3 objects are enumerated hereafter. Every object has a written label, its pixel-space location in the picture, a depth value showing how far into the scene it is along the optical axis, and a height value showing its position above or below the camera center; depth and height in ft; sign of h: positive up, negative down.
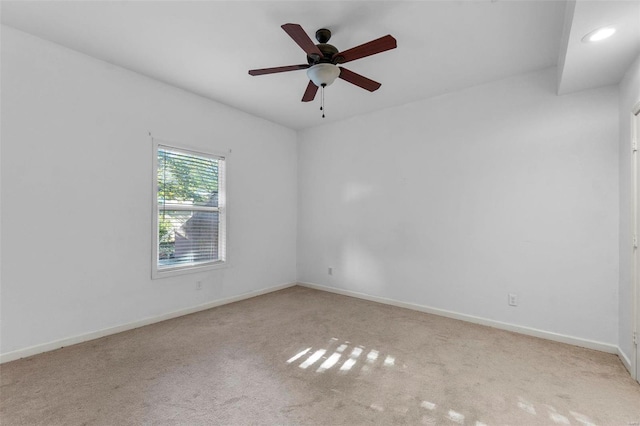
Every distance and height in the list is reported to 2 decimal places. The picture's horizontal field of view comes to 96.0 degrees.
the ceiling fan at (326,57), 6.46 +3.94
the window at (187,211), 11.29 +0.17
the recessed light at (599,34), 6.24 +4.09
